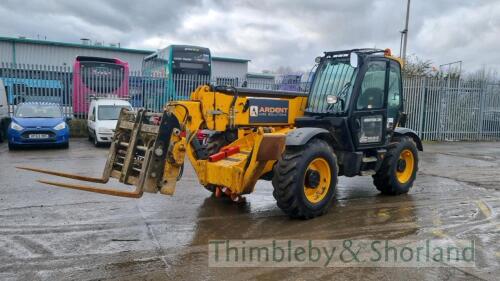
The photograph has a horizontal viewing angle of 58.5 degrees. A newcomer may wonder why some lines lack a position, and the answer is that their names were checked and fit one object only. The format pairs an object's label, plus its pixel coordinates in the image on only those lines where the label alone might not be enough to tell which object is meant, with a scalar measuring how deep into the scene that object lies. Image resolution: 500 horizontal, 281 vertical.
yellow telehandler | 5.68
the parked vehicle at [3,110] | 15.53
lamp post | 20.39
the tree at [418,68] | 23.25
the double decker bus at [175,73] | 19.30
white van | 14.73
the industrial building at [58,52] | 31.50
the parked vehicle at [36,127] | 13.46
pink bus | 18.28
